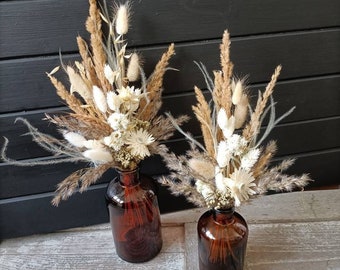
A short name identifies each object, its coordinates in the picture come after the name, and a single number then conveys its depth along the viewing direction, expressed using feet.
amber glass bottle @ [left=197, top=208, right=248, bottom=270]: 2.86
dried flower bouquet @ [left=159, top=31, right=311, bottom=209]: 2.50
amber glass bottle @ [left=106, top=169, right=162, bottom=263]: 3.13
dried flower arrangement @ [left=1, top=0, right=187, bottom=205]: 2.74
